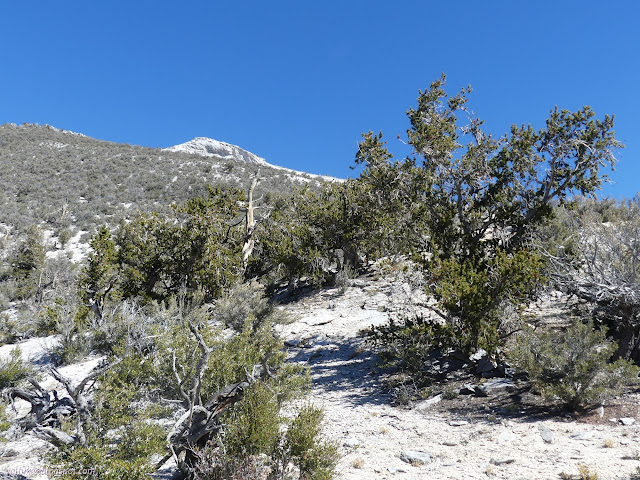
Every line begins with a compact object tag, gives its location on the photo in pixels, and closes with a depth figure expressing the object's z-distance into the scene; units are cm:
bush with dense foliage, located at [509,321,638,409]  646
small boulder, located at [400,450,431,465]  561
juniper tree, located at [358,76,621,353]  881
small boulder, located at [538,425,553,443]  577
